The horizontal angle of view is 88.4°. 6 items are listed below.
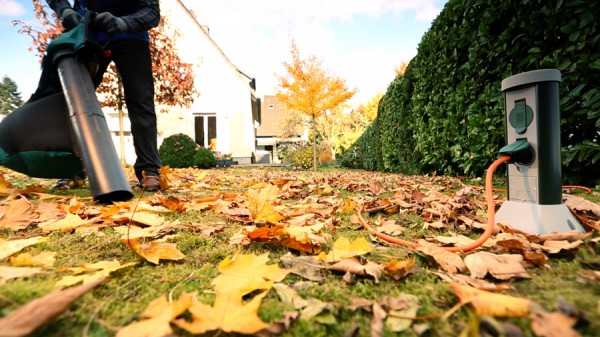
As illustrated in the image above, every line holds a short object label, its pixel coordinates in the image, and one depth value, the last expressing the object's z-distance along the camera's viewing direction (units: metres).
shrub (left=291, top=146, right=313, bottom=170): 11.23
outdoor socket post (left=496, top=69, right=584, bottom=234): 1.18
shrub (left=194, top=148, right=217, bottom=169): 10.71
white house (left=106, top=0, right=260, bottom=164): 16.08
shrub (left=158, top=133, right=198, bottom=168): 10.38
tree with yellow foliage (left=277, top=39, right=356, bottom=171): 10.27
